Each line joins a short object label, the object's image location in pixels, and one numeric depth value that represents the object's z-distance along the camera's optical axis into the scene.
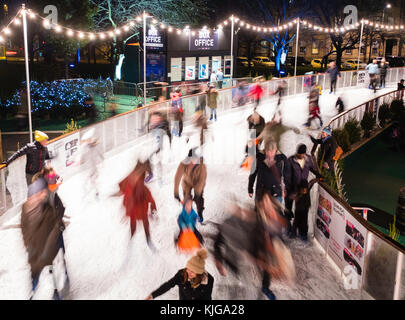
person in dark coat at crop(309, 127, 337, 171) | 9.58
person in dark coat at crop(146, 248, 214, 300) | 4.74
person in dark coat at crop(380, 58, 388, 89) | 24.77
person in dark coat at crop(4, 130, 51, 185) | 8.66
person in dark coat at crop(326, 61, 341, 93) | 19.84
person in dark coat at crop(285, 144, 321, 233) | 7.63
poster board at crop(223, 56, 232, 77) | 31.65
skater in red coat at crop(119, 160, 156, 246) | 6.88
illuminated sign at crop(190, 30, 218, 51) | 29.02
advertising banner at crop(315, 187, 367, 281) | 6.31
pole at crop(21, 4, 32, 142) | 10.50
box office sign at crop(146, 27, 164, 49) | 26.77
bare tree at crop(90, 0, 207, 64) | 33.38
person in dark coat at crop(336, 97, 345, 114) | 18.06
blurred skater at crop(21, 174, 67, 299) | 5.77
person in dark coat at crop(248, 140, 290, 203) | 7.36
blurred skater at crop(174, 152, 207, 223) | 7.38
